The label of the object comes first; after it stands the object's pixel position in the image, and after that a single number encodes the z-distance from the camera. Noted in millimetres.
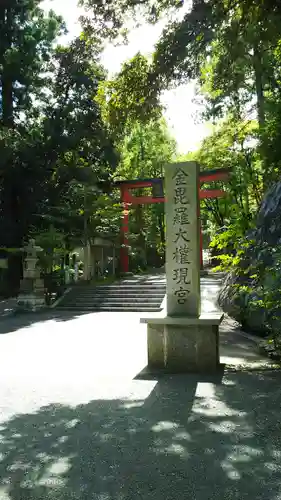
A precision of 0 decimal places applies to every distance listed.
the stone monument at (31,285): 16250
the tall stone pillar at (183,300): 6152
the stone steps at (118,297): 16172
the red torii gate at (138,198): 21692
